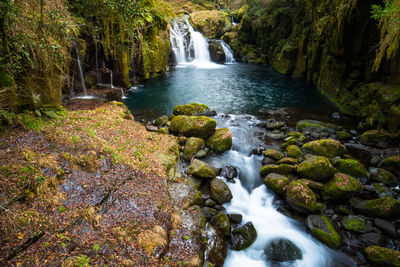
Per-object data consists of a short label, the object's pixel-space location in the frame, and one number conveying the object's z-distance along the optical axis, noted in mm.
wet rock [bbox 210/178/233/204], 6293
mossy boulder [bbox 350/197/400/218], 5652
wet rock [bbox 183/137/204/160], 8078
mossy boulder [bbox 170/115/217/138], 9156
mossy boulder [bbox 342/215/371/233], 5449
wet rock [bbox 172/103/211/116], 11664
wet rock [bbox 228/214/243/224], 5776
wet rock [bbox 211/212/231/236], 5262
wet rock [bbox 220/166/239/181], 7592
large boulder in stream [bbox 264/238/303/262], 5115
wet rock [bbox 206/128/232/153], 8938
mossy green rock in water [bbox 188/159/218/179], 6934
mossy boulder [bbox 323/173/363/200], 6309
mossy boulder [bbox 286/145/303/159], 8289
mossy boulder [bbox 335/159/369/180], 7133
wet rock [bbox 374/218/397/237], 5340
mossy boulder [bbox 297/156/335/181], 6723
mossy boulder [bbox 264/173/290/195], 6688
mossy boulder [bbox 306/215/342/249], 5246
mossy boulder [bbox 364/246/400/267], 4559
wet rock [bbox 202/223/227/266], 4541
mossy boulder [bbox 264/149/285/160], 8275
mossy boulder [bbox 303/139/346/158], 8234
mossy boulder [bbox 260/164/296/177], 7371
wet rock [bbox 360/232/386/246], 5152
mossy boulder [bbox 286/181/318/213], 5980
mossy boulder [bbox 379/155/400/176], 7427
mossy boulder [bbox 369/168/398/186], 6895
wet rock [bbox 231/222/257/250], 5145
